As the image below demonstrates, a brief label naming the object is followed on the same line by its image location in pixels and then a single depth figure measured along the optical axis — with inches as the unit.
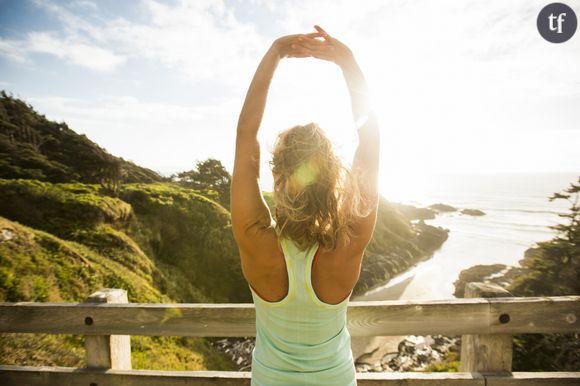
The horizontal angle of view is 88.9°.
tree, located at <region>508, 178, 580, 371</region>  204.2
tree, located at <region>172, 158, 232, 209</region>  931.3
